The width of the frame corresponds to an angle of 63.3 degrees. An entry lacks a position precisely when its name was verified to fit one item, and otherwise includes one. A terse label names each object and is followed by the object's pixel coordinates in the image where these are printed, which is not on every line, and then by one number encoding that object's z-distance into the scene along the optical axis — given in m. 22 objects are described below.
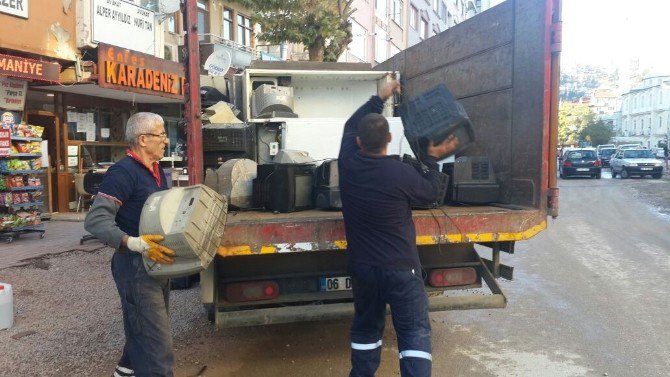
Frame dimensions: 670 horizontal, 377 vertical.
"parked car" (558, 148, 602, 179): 27.22
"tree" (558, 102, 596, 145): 79.75
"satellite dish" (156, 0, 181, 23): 12.20
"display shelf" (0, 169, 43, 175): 8.79
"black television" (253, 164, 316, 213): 4.05
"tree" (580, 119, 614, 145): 71.69
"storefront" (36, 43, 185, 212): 11.94
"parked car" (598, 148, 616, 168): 39.06
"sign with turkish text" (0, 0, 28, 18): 10.02
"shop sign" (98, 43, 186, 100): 11.60
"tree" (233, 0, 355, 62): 12.30
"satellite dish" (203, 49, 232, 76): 7.49
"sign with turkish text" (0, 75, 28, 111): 10.42
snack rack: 8.85
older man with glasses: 2.97
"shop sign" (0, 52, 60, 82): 9.40
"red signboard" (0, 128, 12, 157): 8.57
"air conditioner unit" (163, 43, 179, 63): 15.57
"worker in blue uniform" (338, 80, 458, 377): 3.09
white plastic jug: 4.89
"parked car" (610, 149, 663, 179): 27.31
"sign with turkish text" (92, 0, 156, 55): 12.04
